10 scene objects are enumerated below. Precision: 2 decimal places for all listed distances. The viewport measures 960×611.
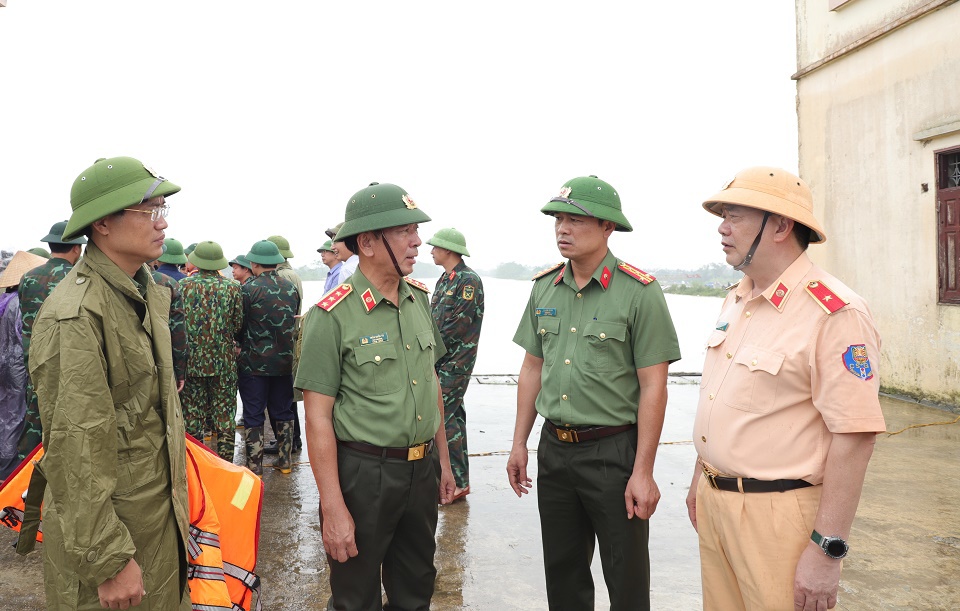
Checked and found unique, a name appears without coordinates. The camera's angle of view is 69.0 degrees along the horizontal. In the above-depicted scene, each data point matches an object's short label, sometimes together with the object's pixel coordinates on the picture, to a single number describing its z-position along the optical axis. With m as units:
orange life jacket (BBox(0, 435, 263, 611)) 2.37
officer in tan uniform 1.93
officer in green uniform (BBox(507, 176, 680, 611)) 2.72
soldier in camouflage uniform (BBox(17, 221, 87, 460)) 4.31
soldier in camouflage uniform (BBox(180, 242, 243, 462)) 5.58
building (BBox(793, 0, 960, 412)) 7.73
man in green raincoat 1.88
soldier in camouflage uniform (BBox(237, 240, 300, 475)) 5.65
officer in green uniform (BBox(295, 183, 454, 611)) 2.49
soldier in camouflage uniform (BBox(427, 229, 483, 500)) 4.82
